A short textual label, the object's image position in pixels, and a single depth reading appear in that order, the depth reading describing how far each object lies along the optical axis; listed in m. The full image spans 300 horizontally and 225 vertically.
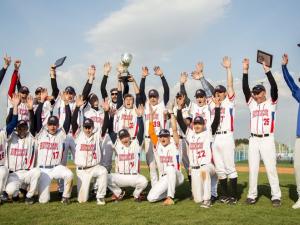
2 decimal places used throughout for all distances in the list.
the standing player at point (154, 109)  9.27
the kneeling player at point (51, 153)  7.86
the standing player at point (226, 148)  7.77
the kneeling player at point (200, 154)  7.66
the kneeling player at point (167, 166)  7.86
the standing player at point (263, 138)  7.36
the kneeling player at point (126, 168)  8.20
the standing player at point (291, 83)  7.39
